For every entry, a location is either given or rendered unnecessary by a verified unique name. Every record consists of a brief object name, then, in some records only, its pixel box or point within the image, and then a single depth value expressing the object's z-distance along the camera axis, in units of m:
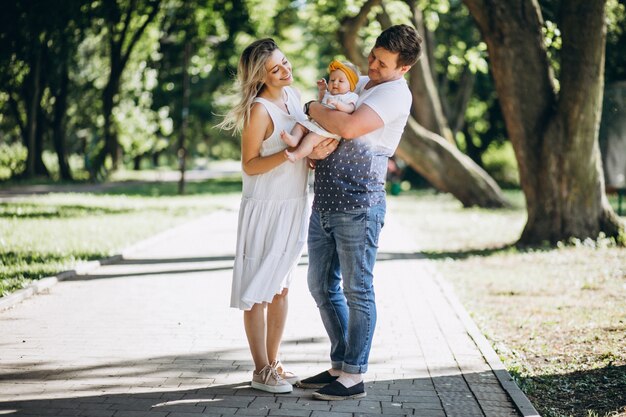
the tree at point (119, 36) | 31.25
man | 4.68
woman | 4.94
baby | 4.70
